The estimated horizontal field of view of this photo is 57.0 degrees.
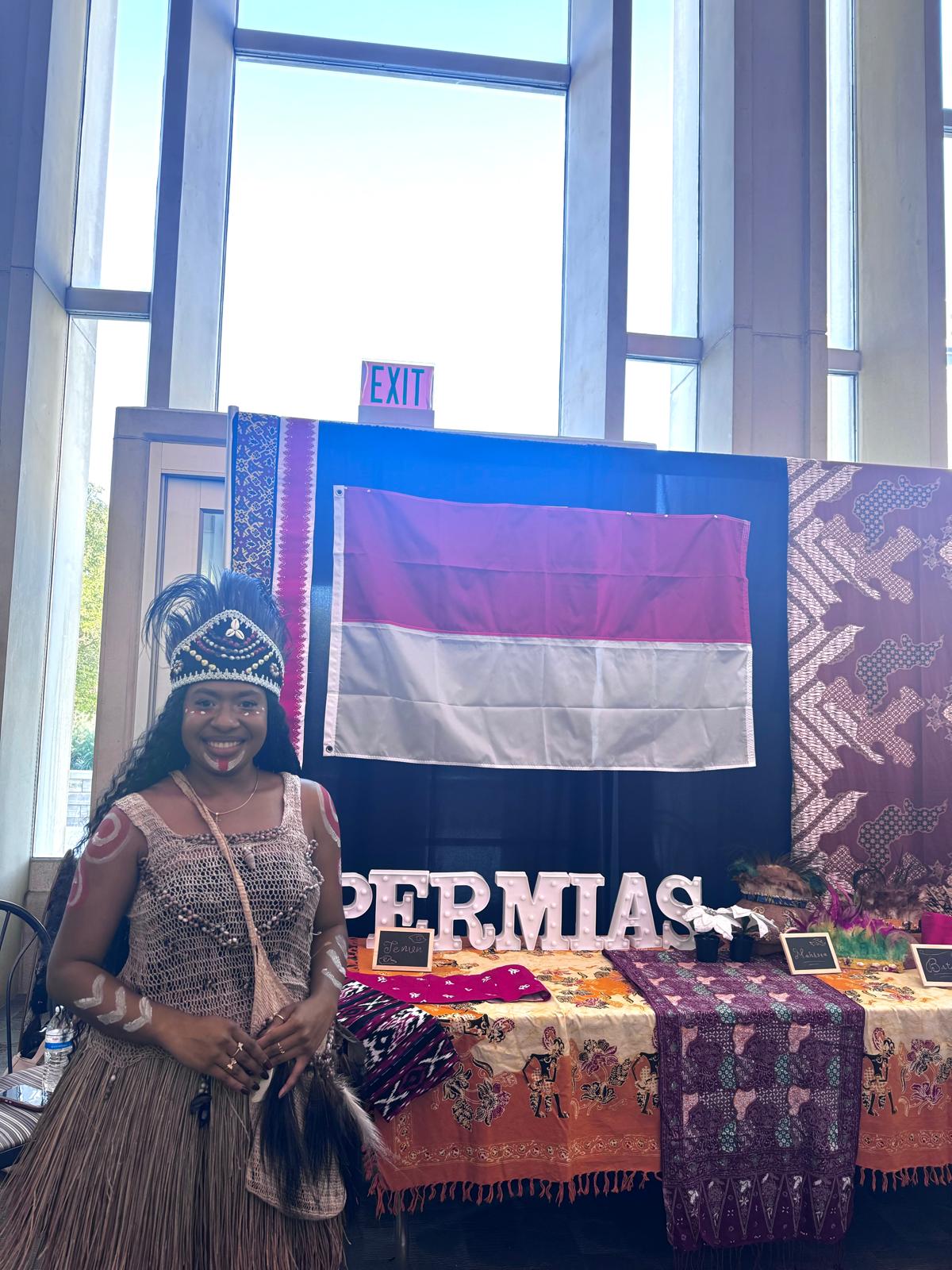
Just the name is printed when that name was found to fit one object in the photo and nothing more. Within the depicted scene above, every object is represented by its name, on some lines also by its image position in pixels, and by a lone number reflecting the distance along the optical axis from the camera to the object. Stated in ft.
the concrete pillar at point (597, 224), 13.99
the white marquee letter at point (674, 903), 10.07
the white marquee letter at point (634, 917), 10.03
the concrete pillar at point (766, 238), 13.79
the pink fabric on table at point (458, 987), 8.02
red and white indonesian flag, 9.98
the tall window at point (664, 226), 14.96
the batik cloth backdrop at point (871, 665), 11.01
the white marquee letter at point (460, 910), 9.77
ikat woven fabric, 7.07
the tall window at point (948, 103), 15.89
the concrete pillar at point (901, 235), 14.74
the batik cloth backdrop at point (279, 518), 9.84
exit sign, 11.37
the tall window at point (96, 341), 13.87
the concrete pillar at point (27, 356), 12.41
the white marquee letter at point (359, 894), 9.67
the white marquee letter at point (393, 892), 9.71
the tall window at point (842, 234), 16.37
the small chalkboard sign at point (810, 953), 9.16
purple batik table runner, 7.51
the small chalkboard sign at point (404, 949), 8.85
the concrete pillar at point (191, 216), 13.14
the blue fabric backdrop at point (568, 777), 10.11
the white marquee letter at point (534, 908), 9.95
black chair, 6.63
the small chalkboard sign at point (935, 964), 8.94
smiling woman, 4.37
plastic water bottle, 7.83
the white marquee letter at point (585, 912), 9.99
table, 7.39
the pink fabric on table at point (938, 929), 9.75
